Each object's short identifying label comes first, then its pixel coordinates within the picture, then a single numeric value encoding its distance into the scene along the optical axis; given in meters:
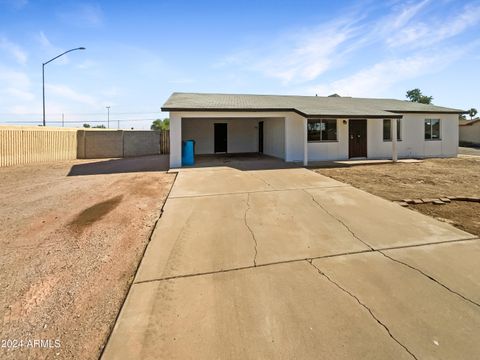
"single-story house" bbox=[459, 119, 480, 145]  31.84
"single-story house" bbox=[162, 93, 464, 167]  12.99
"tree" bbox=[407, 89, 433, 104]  65.31
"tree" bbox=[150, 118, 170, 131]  54.42
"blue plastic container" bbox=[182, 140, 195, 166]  13.69
